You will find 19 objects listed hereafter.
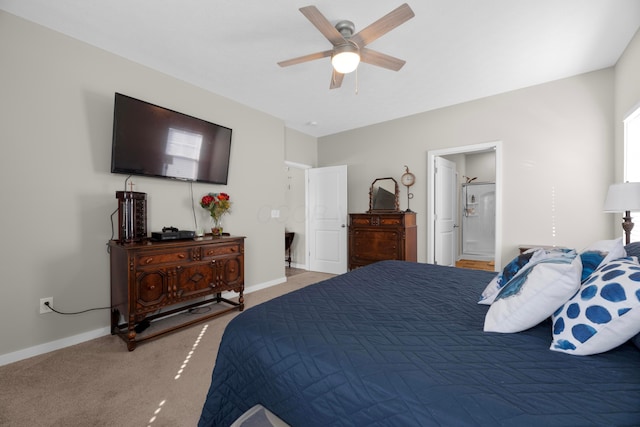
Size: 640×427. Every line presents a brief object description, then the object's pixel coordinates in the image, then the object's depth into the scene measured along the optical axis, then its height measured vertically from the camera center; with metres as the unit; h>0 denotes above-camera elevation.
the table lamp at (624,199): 2.05 +0.12
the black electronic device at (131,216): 2.41 -0.03
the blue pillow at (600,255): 1.16 -0.19
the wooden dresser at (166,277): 2.27 -0.62
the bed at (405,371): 0.69 -0.49
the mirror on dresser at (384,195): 4.41 +0.30
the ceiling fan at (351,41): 1.80 +1.34
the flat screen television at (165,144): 2.53 +0.75
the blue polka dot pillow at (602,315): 0.85 -0.34
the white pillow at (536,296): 1.01 -0.32
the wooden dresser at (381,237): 3.93 -0.37
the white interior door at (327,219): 4.89 -0.11
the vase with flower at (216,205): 3.18 +0.10
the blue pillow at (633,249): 1.29 -0.19
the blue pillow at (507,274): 1.39 -0.33
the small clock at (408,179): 4.31 +0.55
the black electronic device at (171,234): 2.56 -0.21
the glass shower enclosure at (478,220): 6.02 -0.16
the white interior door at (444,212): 4.20 +0.02
